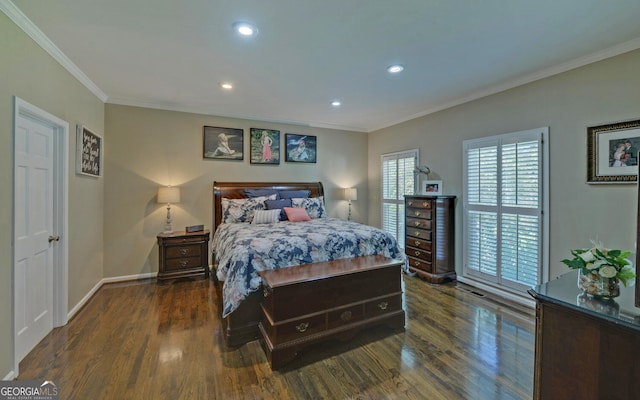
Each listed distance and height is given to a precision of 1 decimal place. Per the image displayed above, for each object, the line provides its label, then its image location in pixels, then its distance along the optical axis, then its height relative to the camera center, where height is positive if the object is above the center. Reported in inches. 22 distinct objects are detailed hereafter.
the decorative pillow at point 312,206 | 182.9 -5.7
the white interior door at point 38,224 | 85.3 -10.6
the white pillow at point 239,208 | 168.1 -7.1
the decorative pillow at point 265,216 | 158.9 -11.6
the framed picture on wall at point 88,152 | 119.0 +20.9
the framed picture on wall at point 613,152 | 95.8 +18.4
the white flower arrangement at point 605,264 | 44.3 -10.8
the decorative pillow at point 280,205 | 170.9 -5.0
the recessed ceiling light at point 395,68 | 114.1 +56.5
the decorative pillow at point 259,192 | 184.4 +3.4
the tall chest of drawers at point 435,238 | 156.0 -23.0
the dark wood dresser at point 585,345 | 39.3 -23.1
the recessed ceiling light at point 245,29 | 84.7 +54.6
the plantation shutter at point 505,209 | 122.9 -4.5
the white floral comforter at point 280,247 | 97.2 -21.2
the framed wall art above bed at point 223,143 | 178.2 +36.6
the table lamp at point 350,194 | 214.8 +3.3
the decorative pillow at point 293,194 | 189.9 +2.6
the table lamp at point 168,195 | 157.3 +0.7
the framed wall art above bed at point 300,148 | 203.8 +38.4
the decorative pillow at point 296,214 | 165.2 -10.3
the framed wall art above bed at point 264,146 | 191.5 +37.2
